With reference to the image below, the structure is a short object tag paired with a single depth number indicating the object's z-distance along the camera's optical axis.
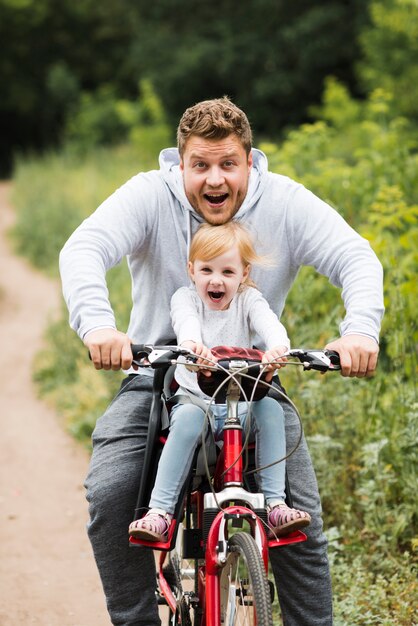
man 3.38
